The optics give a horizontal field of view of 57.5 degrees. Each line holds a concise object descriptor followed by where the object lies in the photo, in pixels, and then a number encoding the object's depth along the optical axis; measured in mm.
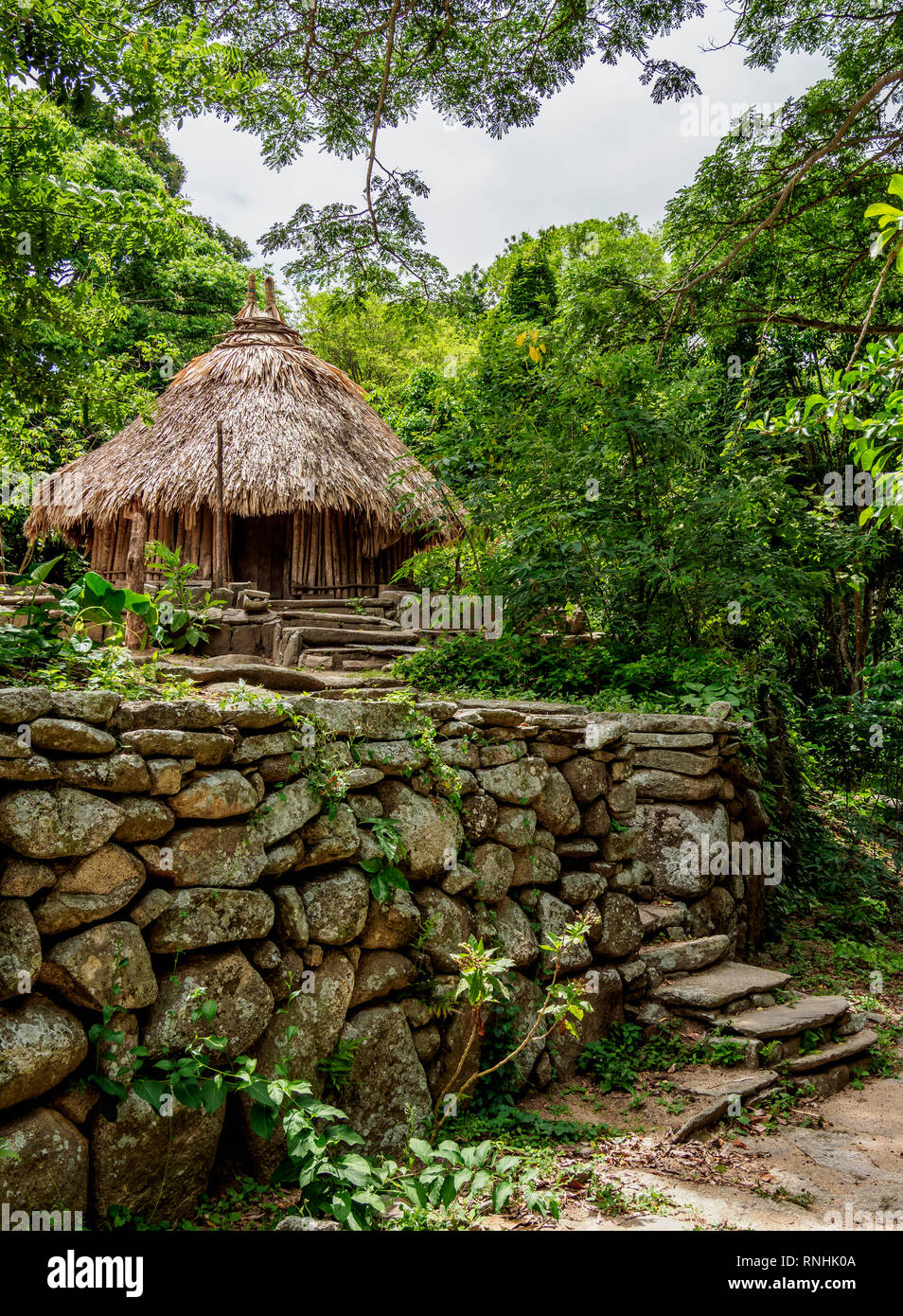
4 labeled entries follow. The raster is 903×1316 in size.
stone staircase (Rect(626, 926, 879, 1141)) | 4457
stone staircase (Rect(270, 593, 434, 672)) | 8312
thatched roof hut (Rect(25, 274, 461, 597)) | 11570
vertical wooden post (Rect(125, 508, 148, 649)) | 10734
